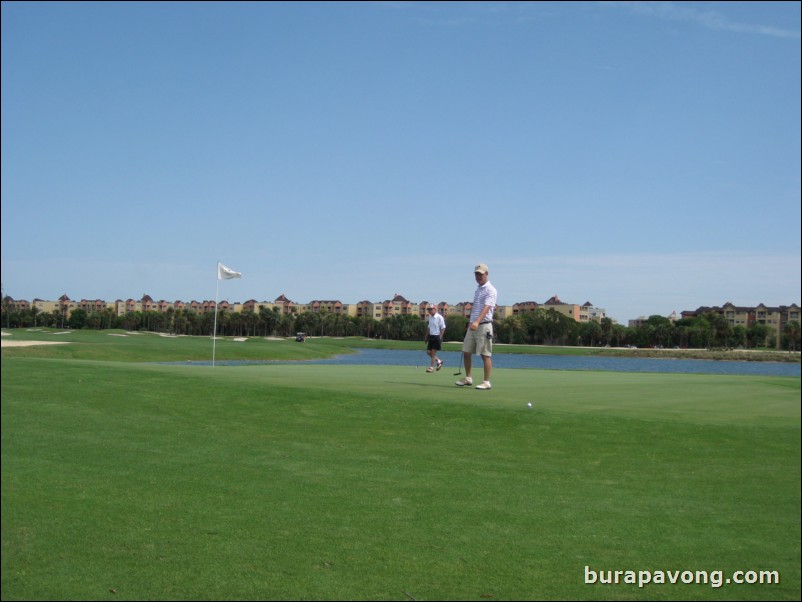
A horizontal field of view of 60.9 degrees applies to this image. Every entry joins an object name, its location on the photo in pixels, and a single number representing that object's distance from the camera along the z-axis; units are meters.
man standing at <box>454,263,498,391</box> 12.73
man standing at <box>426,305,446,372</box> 18.53
